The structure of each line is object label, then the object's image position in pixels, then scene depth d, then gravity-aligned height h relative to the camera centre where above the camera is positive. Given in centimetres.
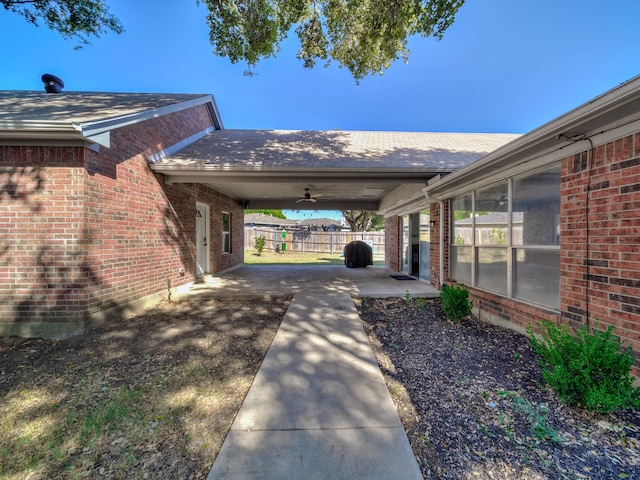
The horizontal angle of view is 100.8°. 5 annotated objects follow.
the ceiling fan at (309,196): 880 +155
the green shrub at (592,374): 206 -114
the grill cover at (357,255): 1138 -79
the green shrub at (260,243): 1789 -42
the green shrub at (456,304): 448 -116
